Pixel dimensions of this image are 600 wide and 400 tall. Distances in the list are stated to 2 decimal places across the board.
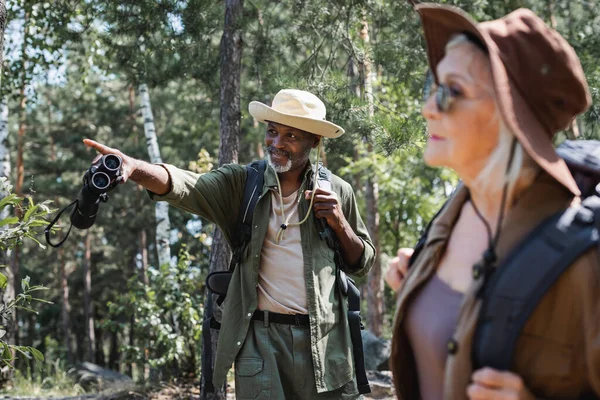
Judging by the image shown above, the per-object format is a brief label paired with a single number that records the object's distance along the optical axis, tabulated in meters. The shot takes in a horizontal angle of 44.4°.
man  3.69
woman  1.56
